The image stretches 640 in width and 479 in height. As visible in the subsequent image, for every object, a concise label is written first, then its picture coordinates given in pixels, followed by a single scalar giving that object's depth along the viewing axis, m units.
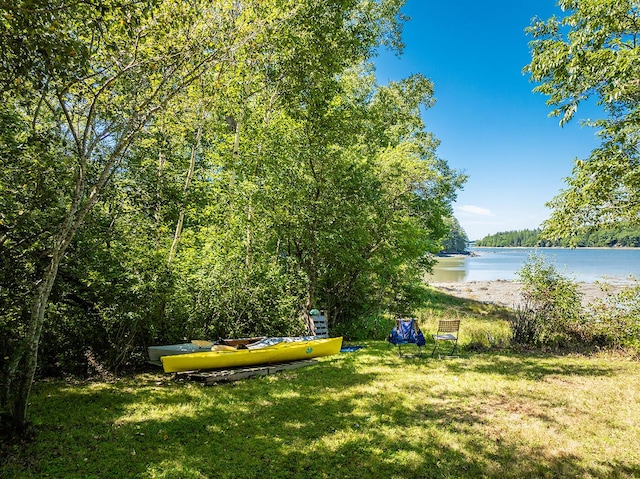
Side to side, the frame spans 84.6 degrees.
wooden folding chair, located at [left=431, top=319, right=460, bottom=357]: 9.35
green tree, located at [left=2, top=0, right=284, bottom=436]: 3.53
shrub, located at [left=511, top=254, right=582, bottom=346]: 10.84
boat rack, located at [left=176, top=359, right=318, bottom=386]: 7.11
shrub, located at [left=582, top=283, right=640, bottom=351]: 9.84
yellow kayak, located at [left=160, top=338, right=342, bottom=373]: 6.95
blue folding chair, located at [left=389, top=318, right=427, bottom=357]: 9.62
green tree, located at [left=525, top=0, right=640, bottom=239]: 7.06
